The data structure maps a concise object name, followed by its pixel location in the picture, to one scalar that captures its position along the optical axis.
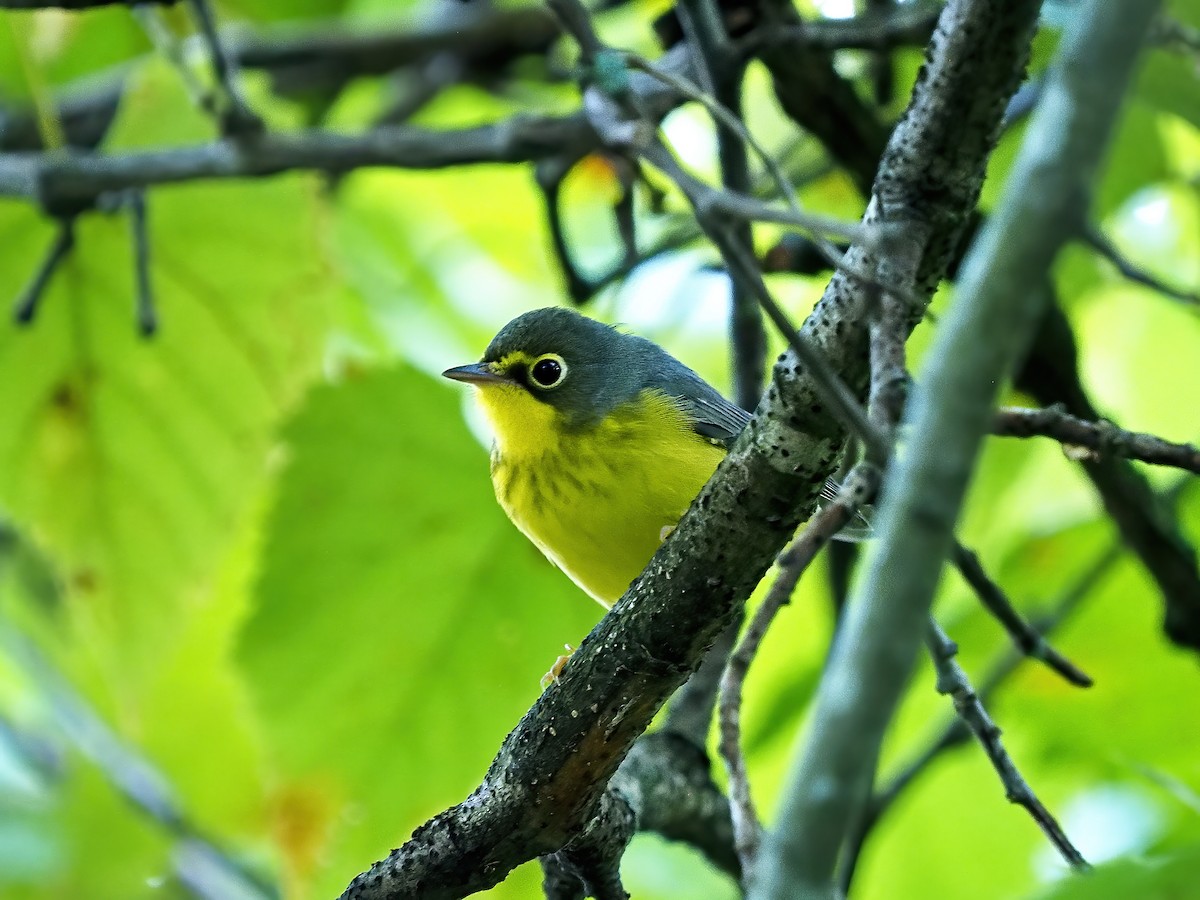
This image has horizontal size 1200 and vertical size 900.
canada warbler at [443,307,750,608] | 6.63
